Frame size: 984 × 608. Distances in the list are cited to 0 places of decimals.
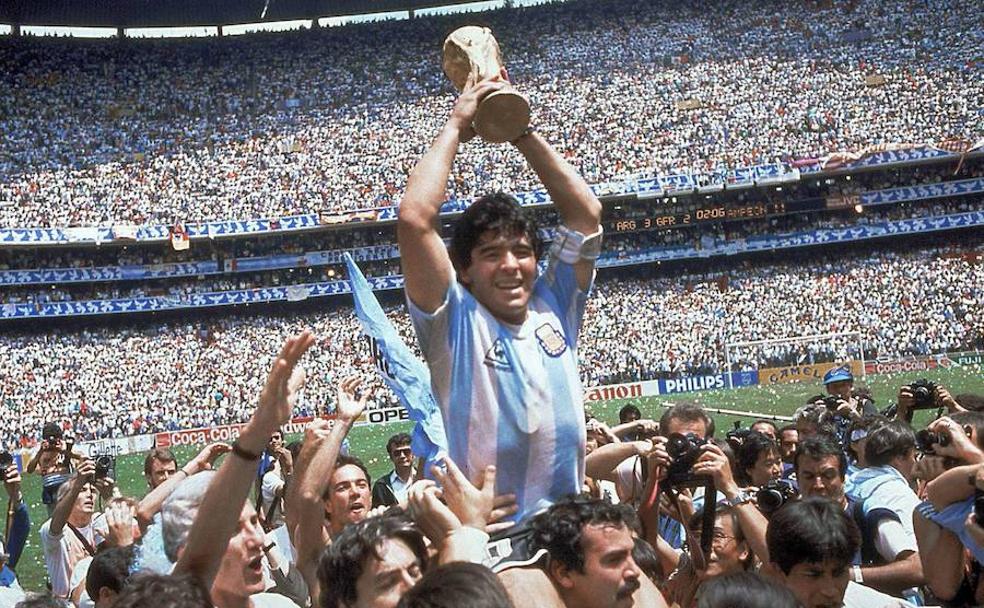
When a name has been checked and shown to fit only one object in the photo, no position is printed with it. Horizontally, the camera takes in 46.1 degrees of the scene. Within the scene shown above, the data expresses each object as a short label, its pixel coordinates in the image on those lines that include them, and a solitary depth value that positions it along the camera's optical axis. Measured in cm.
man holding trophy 345
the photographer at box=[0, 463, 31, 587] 853
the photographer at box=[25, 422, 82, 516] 919
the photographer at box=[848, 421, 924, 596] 459
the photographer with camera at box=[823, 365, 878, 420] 958
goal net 3641
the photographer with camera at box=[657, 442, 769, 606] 416
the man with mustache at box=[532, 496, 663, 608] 314
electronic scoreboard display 5069
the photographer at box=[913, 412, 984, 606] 402
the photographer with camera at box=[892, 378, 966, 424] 705
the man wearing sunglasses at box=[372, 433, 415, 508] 787
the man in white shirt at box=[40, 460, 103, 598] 684
